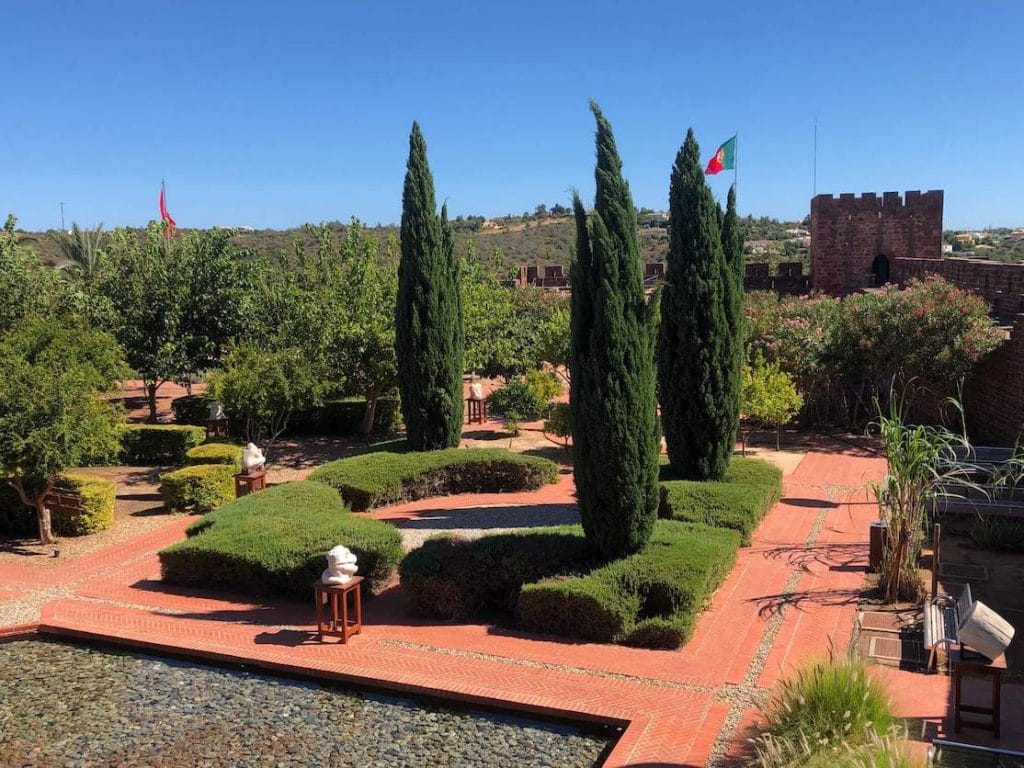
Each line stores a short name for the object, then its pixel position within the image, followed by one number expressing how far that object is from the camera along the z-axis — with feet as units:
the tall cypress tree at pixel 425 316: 52.26
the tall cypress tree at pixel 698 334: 42.39
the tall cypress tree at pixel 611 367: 29.99
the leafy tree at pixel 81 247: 107.96
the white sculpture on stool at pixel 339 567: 28.25
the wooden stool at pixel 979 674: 20.66
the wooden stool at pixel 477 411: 74.79
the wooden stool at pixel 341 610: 28.25
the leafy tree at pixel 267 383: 54.34
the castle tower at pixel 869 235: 93.76
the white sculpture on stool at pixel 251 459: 45.68
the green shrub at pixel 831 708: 19.27
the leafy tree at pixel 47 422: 38.86
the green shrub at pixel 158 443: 60.54
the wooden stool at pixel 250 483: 45.85
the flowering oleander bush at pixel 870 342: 57.36
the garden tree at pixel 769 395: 53.11
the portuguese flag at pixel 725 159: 78.54
